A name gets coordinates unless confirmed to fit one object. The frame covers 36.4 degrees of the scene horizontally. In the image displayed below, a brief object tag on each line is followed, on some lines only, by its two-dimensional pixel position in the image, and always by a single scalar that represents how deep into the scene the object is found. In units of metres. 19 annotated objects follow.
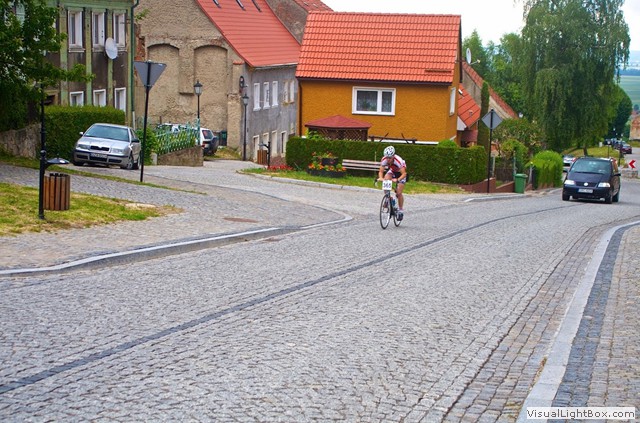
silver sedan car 29.94
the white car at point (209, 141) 47.94
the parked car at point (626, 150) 125.32
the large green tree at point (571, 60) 65.81
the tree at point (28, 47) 20.22
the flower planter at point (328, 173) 35.19
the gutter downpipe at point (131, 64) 39.72
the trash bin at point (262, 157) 49.56
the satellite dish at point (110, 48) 37.66
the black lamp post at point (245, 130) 50.69
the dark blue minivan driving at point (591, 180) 37.19
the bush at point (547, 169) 53.68
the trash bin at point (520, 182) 44.69
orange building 44.62
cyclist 19.91
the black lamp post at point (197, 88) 44.08
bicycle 19.47
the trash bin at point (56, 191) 16.05
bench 36.44
